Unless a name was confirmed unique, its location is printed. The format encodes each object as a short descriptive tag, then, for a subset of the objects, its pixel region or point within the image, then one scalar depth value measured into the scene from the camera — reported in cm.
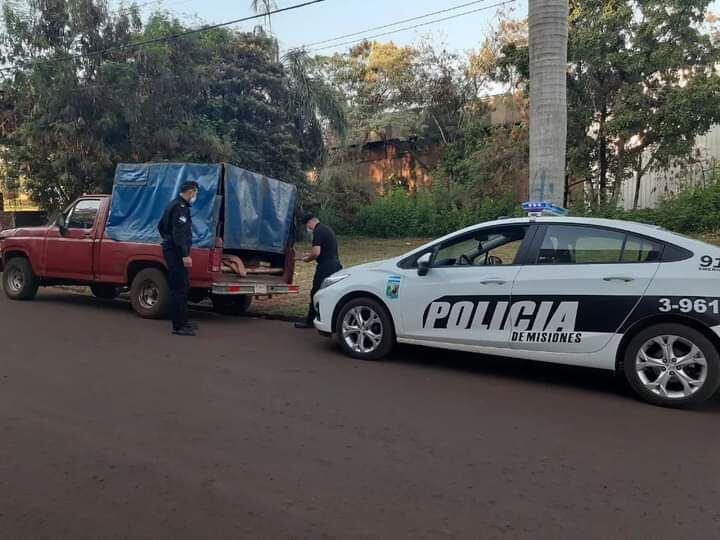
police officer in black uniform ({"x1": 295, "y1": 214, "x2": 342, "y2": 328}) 893
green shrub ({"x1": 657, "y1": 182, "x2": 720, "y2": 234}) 1844
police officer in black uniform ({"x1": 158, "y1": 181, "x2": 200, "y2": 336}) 830
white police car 549
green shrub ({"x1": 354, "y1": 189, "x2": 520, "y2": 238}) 2455
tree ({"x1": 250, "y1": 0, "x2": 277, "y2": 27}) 1360
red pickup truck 929
